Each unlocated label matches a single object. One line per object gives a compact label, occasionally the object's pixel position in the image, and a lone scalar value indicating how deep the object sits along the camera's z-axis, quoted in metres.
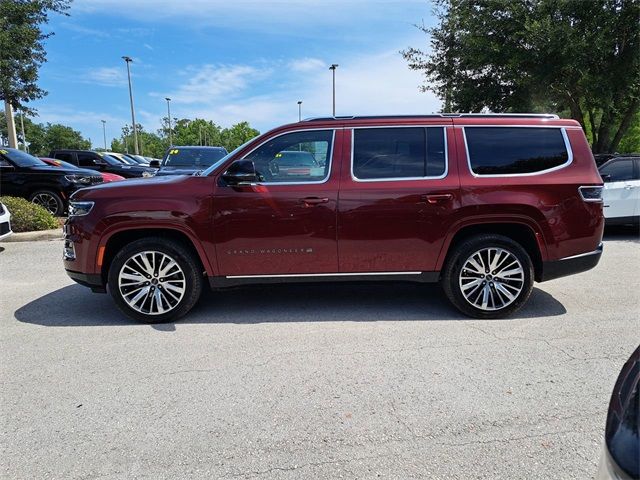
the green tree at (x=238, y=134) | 78.88
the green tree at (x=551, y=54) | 11.55
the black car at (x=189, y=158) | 11.59
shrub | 9.17
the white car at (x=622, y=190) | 8.77
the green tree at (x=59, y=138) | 80.75
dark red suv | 4.33
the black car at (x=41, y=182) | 10.71
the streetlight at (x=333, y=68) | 33.95
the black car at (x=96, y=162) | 17.91
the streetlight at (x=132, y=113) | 37.75
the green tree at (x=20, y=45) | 10.84
